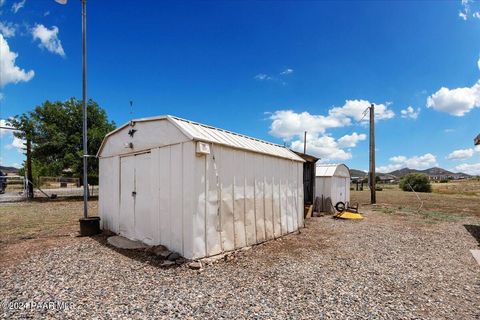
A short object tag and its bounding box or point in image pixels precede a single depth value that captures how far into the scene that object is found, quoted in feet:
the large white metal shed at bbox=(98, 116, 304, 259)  19.40
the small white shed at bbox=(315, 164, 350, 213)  49.06
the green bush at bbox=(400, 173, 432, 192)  110.32
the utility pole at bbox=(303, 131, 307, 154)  91.51
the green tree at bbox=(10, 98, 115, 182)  61.77
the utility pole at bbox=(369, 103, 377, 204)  60.59
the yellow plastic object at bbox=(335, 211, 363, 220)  40.29
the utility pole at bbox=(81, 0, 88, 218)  27.02
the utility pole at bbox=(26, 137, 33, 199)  60.78
